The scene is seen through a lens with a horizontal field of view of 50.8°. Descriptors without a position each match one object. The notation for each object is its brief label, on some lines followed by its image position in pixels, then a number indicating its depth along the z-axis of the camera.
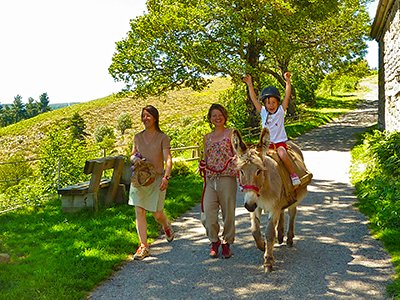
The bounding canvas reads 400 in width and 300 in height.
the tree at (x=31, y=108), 148.75
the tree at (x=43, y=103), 156.20
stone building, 12.52
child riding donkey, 5.68
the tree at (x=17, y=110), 139.49
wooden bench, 8.13
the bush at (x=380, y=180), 6.73
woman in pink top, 5.68
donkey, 4.79
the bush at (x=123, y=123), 62.56
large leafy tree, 17.58
